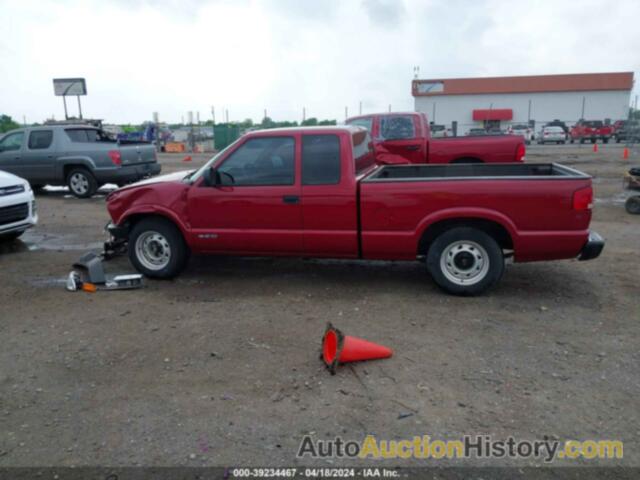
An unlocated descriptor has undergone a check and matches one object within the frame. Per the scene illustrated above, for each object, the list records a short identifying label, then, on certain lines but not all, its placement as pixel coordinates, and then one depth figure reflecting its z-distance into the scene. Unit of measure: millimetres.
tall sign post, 26562
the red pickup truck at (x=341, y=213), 5164
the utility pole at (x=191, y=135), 34038
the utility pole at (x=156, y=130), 35406
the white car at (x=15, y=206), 7464
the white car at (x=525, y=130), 38938
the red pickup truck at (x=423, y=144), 9859
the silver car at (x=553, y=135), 36469
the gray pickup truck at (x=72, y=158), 12727
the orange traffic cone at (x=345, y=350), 3979
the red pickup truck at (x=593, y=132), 36906
